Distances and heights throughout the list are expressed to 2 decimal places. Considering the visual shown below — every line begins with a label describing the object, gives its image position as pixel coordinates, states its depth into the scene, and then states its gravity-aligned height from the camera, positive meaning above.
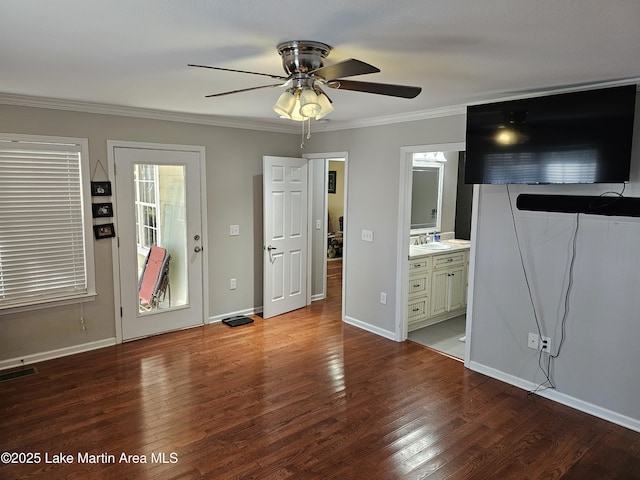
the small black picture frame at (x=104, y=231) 4.02 -0.35
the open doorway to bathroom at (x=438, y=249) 4.53 -0.60
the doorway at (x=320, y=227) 5.11 -0.41
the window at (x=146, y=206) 4.31 -0.12
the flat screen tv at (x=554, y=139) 2.73 +0.43
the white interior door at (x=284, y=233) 5.02 -0.45
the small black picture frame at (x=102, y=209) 4.00 -0.14
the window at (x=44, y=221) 3.58 -0.25
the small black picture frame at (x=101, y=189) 3.97 +0.04
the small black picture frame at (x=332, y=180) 9.40 +0.37
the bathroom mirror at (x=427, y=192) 5.53 +0.07
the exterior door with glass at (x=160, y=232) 4.19 -0.39
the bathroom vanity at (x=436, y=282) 4.69 -0.97
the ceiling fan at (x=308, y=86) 2.06 +0.54
